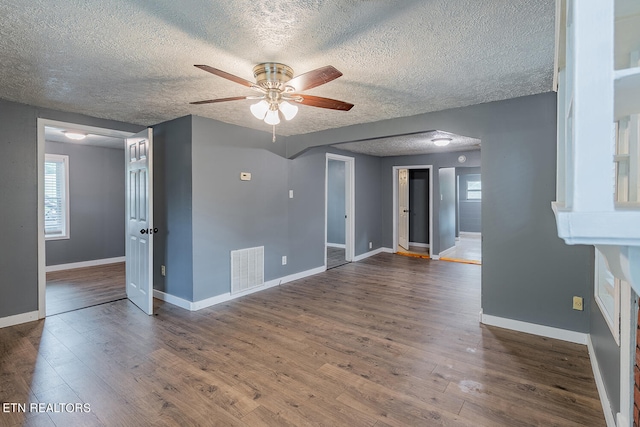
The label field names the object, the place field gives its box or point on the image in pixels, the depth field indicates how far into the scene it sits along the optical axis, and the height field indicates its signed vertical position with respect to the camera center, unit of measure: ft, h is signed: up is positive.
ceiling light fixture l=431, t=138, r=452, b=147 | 16.85 +3.69
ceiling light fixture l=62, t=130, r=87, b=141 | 16.41 +3.87
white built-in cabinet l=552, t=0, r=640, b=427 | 2.00 +0.47
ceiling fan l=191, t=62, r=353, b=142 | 6.92 +2.74
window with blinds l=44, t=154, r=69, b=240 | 18.37 +0.70
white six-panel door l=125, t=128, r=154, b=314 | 11.69 -0.48
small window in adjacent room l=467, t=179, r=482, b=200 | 33.09 +2.03
